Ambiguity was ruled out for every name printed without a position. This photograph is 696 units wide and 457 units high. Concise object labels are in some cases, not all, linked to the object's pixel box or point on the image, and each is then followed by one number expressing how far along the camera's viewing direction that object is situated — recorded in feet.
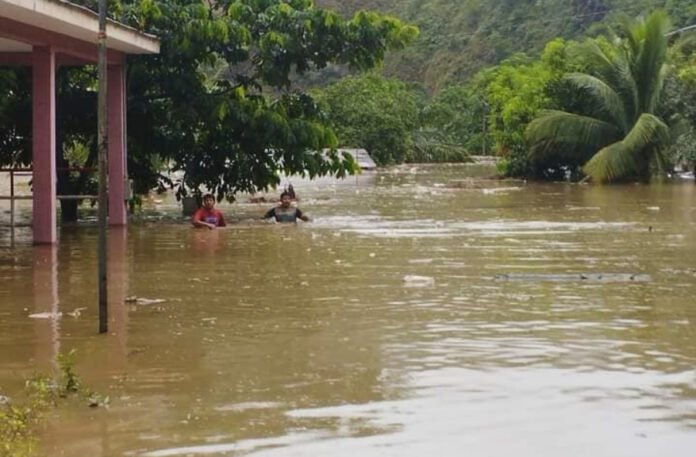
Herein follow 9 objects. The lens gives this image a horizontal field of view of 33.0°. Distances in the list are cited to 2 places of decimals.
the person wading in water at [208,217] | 65.24
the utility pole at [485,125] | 286.25
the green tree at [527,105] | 150.30
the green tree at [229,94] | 71.00
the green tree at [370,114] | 193.19
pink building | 48.47
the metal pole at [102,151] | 28.37
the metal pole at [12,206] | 62.15
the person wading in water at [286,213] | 69.56
